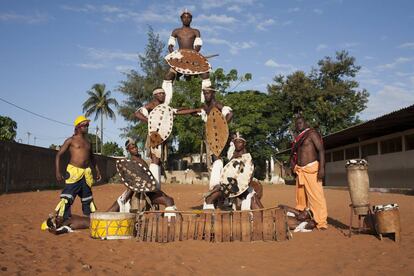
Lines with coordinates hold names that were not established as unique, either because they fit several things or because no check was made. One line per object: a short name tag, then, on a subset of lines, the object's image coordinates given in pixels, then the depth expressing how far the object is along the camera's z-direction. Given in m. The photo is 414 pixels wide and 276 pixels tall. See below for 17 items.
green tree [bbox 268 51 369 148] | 35.31
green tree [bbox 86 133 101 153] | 65.31
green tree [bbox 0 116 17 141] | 32.66
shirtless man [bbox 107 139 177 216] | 6.75
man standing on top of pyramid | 8.09
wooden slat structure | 5.70
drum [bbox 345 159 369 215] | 5.81
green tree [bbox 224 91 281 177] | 34.19
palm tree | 51.88
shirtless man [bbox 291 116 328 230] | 6.41
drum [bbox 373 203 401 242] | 5.23
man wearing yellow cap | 6.18
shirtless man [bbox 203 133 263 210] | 6.66
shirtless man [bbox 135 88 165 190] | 7.23
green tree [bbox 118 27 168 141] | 40.34
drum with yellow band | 5.57
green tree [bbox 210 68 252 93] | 32.50
